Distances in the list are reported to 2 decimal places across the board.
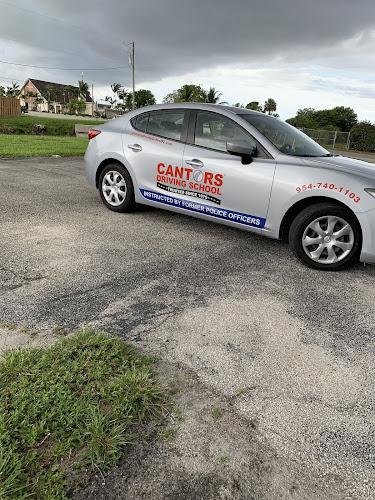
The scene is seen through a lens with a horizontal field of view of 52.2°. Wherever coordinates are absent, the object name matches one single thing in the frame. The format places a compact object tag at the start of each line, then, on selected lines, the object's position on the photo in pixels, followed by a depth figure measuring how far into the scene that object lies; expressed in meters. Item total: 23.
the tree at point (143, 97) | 87.91
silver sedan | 3.98
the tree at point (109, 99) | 106.50
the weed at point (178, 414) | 2.00
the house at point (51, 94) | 96.56
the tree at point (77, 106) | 82.56
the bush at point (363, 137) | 28.97
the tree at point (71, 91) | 106.12
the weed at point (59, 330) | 2.66
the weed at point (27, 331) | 2.64
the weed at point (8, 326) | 2.69
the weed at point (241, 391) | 2.23
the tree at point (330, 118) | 50.76
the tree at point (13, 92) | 93.17
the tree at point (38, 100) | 95.38
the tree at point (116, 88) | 104.19
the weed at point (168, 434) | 1.88
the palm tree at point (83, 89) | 108.40
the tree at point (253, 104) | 68.44
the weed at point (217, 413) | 2.04
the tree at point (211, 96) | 61.00
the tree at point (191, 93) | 58.91
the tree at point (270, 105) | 84.93
